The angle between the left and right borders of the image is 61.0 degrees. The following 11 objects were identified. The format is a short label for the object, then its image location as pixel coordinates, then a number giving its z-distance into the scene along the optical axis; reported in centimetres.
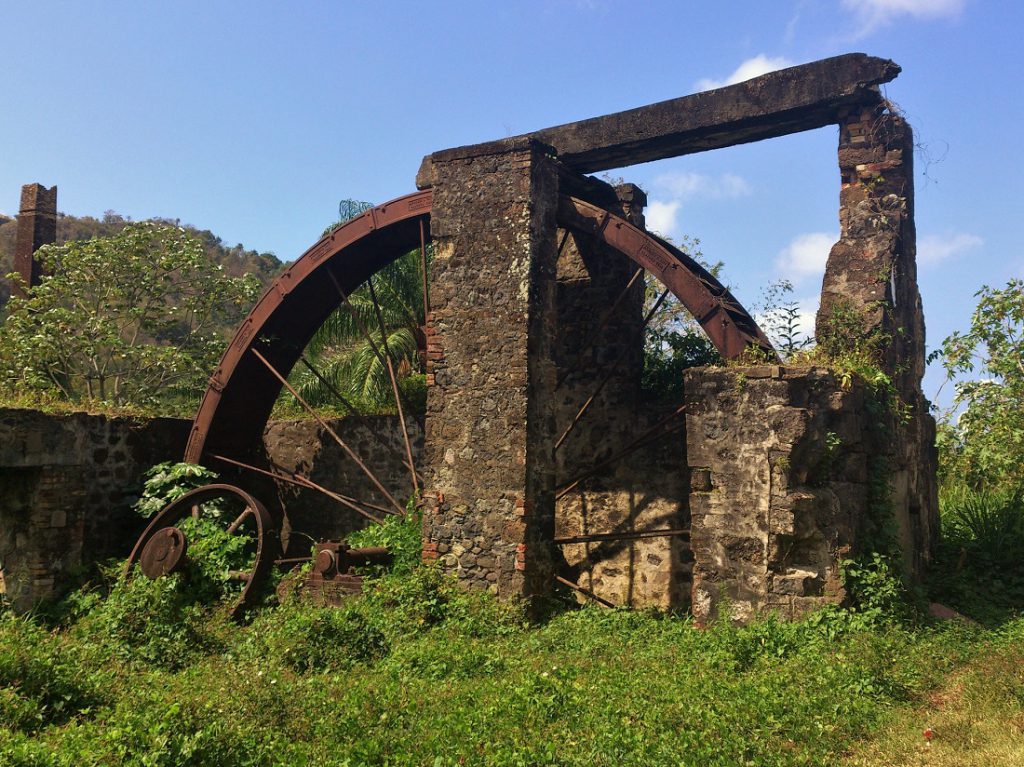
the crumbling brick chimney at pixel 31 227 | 1442
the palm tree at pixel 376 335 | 1638
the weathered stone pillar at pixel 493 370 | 771
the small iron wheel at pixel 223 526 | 831
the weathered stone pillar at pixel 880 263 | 739
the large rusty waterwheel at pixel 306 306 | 835
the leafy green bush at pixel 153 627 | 684
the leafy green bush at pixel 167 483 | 955
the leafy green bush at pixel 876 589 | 624
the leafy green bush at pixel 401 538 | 825
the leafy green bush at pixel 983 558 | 736
